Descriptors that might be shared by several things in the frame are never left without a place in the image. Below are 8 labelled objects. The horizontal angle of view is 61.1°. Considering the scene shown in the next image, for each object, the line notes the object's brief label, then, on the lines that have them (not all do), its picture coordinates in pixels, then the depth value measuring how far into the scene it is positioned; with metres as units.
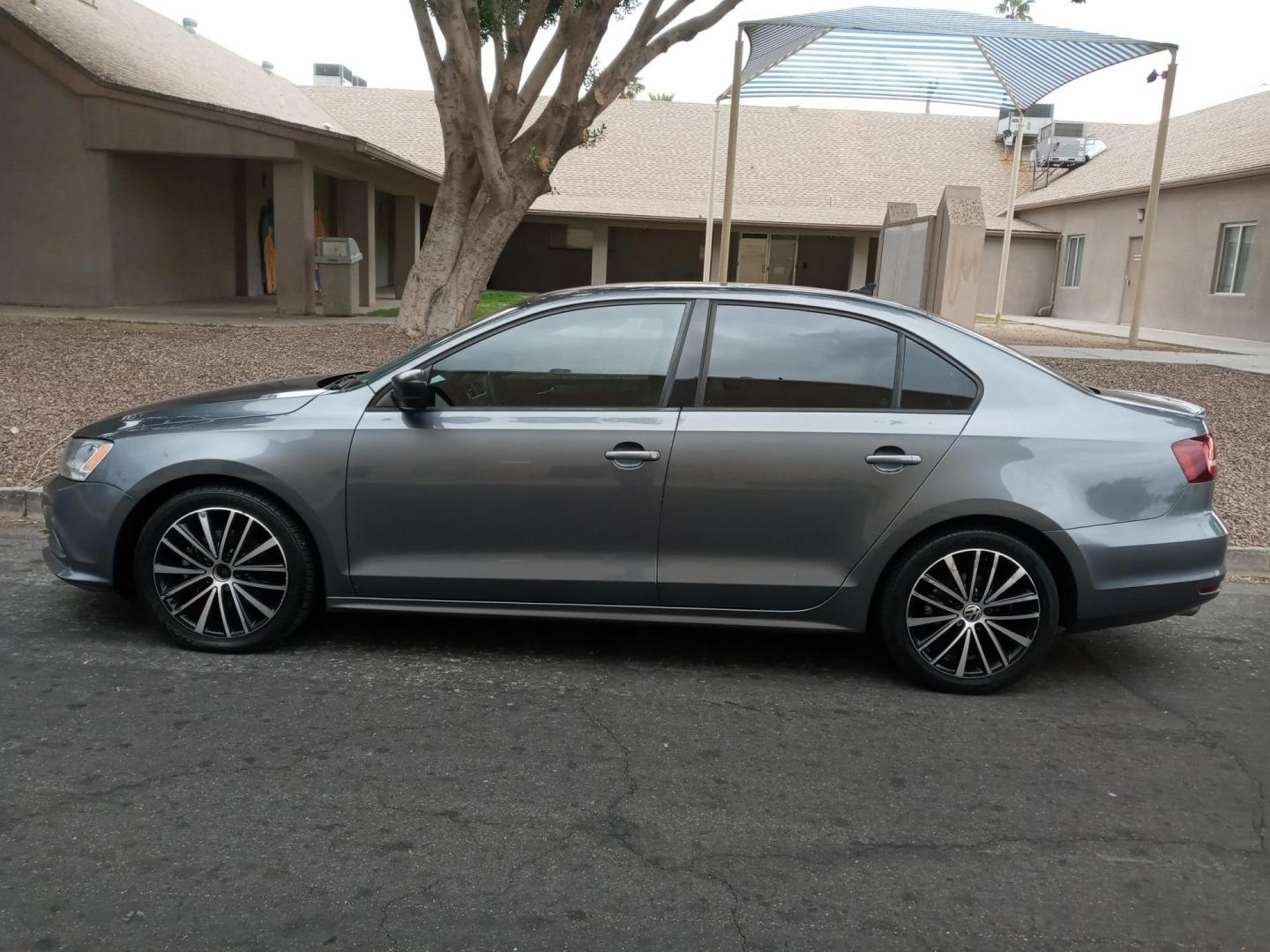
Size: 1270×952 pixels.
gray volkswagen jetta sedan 4.29
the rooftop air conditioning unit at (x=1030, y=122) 33.16
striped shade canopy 15.08
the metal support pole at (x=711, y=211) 25.33
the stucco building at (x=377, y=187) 17.11
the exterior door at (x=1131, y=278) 26.78
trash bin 18.38
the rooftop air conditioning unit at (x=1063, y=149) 32.78
